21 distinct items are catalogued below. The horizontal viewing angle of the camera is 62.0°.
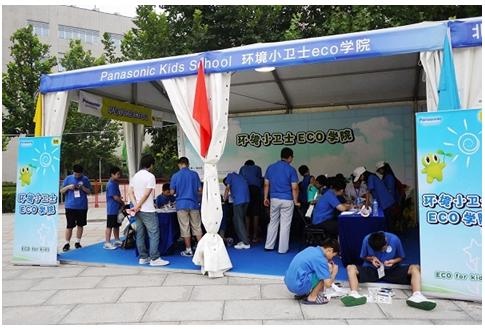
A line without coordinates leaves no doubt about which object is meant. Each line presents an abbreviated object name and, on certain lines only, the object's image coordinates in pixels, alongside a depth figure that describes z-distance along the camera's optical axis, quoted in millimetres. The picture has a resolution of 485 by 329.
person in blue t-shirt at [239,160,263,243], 7125
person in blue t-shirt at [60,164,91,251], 6402
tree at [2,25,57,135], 16359
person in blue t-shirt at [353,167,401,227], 6147
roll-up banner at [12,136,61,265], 5699
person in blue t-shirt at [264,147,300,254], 5898
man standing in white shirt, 5289
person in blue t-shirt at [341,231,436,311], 4047
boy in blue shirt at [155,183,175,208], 6859
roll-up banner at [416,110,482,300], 3799
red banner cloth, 5050
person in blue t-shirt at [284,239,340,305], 3787
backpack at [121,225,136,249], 6689
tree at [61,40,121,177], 18312
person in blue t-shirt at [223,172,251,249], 6395
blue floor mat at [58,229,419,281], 5117
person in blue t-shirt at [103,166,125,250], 6609
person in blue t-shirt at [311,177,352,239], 5523
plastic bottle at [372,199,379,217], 5133
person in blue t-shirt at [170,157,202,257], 5699
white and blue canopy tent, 4227
